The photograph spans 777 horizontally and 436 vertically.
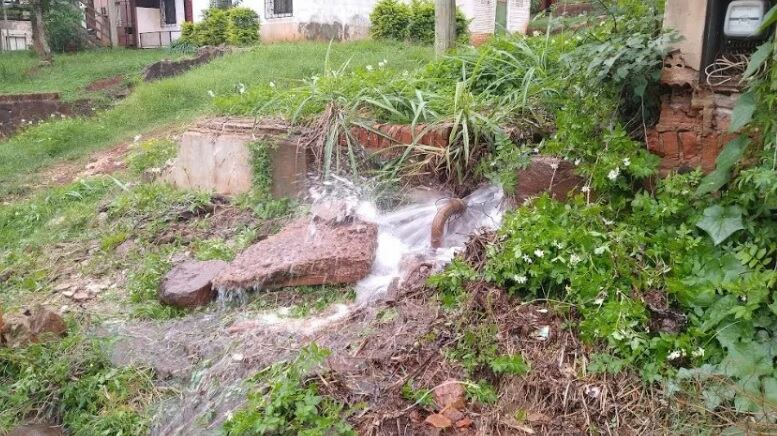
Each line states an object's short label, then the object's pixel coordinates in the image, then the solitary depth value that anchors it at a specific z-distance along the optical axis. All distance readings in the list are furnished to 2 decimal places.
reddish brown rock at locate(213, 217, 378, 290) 4.03
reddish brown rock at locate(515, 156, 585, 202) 3.76
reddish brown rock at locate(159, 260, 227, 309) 4.18
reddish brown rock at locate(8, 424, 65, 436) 3.38
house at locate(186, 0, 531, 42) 14.98
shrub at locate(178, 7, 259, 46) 15.72
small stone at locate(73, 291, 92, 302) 4.63
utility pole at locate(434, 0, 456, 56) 6.89
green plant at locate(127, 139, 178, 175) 6.84
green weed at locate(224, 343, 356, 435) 2.73
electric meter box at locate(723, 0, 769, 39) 3.03
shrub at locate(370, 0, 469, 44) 14.17
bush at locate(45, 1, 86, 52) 19.92
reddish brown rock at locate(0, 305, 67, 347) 3.92
